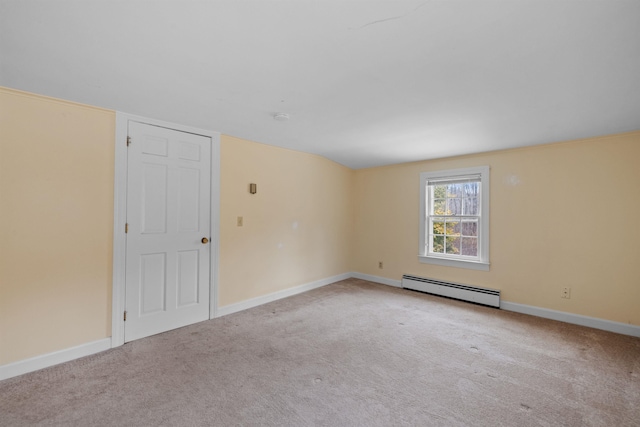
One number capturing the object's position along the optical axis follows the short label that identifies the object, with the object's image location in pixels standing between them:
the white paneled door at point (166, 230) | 2.81
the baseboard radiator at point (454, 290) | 3.87
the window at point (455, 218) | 4.05
